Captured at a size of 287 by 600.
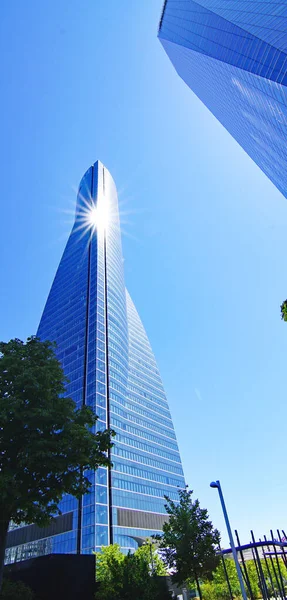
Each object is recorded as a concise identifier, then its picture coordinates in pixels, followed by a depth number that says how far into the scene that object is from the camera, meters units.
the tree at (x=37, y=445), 17.69
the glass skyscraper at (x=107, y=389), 77.62
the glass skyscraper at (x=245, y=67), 39.22
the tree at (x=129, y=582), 23.25
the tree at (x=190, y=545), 28.31
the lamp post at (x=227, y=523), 22.52
